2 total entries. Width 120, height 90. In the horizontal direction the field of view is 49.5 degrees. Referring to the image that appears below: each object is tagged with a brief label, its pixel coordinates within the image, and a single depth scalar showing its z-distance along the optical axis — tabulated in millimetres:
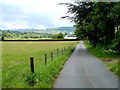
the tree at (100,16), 11266
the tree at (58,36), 120935
